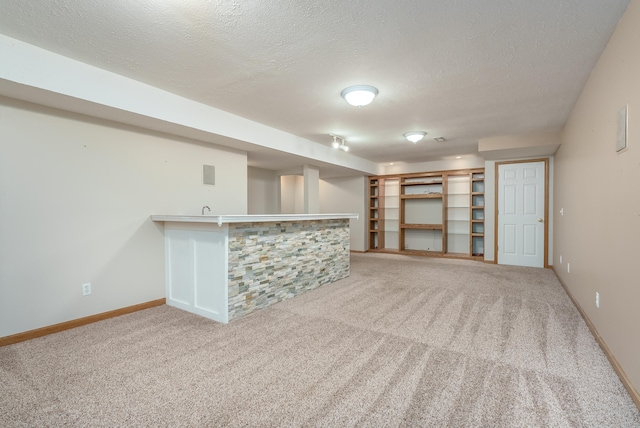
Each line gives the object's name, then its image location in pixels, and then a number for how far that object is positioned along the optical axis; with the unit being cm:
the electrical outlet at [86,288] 291
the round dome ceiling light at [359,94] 297
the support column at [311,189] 632
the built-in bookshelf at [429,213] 677
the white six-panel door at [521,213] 555
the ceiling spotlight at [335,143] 489
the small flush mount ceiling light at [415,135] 466
